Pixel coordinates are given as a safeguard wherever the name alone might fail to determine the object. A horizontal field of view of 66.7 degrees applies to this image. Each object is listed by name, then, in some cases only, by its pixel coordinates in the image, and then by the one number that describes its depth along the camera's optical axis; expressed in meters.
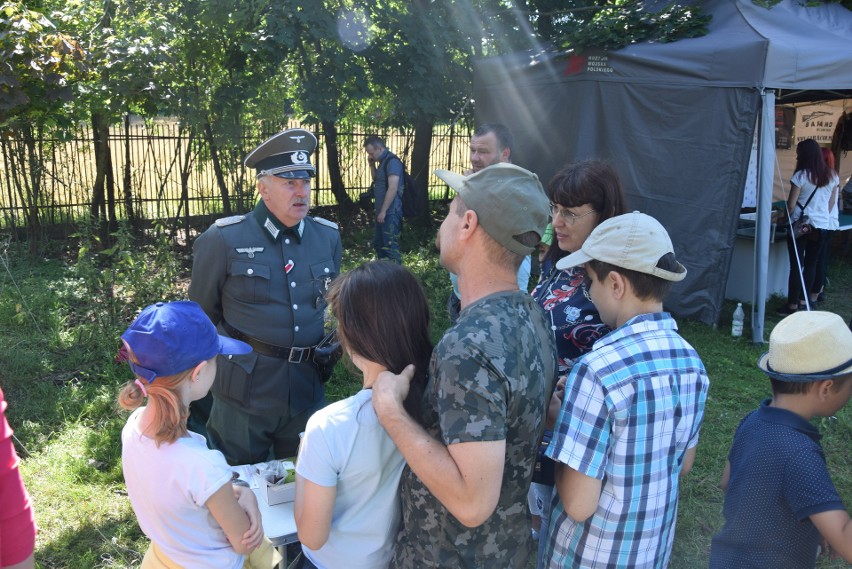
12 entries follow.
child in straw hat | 1.67
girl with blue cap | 1.68
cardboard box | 2.21
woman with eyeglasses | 2.20
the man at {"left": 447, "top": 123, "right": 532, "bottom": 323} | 4.09
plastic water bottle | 6.12
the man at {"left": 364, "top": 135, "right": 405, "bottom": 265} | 8.43
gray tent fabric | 5.67
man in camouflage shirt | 1.32
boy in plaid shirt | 1.58
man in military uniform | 2.68
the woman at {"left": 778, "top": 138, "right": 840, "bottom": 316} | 6.81
